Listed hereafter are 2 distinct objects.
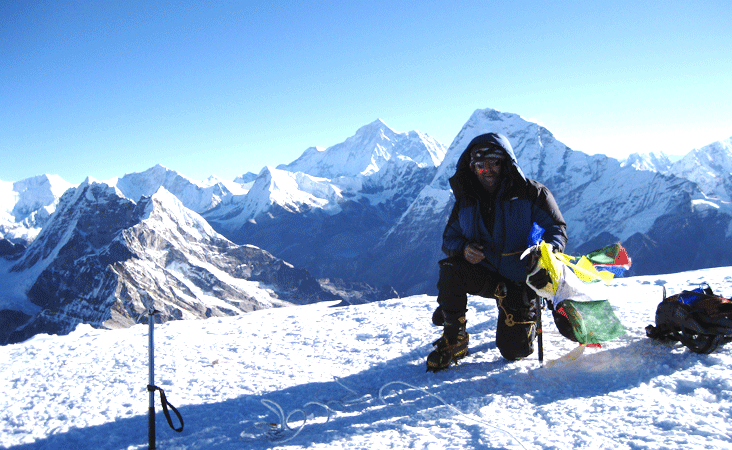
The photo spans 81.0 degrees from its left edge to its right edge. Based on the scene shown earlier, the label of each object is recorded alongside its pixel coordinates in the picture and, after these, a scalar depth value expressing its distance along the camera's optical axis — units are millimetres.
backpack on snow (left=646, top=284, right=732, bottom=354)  4109
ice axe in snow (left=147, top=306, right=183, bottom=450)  3305
